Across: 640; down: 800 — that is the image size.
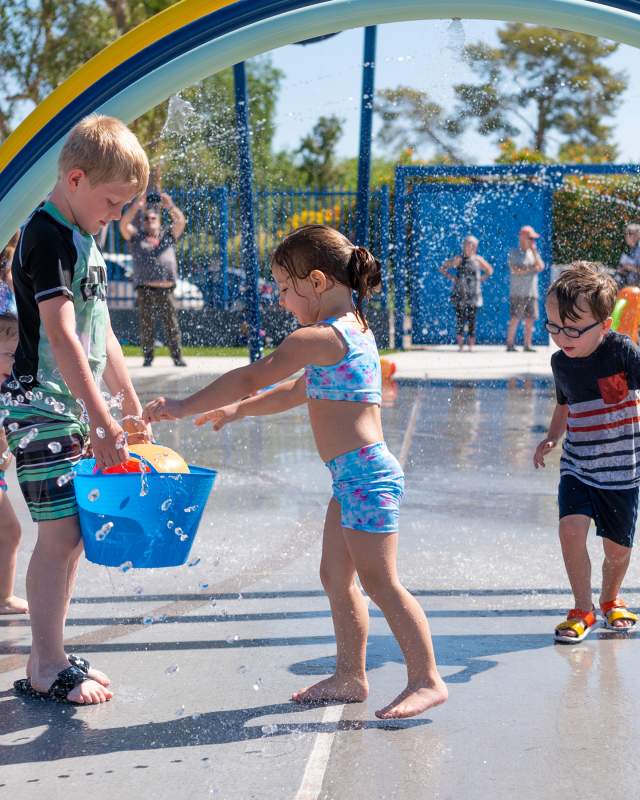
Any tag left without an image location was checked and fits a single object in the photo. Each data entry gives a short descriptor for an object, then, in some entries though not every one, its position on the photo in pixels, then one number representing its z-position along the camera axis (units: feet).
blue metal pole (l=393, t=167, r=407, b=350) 51.08
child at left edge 14.02
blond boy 10.91
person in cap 49.98
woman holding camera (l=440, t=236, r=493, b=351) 51.34
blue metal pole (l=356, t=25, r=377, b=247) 41.01
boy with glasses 13.23
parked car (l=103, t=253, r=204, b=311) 58.47
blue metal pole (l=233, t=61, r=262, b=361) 33.06
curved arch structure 13.56
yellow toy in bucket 11.07
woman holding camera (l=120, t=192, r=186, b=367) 44.91
